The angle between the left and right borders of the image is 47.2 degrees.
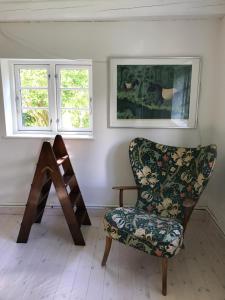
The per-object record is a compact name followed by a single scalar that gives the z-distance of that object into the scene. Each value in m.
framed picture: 2.59
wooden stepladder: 2.29
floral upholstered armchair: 1.87
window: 2.82
